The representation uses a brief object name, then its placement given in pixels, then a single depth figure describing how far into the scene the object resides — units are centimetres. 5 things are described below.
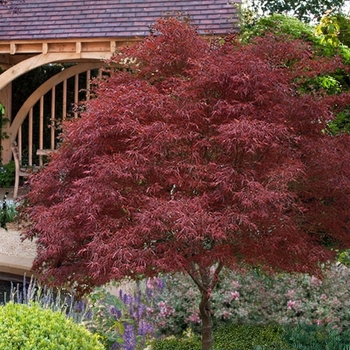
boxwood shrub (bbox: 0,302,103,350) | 304
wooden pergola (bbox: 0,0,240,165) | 960
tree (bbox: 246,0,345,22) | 2239
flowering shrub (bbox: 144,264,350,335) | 491
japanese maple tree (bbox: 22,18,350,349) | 331
